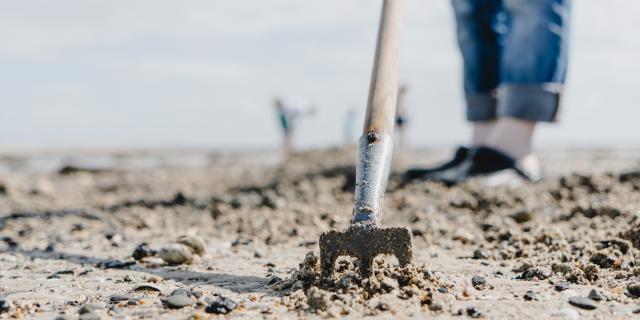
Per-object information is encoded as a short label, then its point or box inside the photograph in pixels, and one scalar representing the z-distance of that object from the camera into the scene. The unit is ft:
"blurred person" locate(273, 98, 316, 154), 41.84
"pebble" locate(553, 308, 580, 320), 2.38
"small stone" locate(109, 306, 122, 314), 2.50
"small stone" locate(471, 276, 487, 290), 2.68
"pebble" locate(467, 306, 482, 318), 2.41
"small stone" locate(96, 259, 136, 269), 3.19
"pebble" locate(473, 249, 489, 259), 3.18
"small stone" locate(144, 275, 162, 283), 2.89
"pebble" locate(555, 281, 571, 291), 2.65
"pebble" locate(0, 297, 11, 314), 2.54
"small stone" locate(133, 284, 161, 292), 2.73
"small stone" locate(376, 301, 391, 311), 2.42
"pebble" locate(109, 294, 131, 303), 2.62
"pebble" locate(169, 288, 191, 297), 2.61
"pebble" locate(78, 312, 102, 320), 2.40
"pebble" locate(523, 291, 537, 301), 2.55
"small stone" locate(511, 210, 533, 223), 3.90
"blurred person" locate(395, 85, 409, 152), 33.81
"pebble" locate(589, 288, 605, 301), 2.52
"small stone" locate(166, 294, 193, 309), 2.53
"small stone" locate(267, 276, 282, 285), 2.77
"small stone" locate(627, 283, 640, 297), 2.57
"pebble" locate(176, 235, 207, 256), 3.34
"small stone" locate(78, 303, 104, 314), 2.47
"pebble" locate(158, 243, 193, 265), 3.19
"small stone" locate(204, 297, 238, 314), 2.48
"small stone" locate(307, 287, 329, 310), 2.42
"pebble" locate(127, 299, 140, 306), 2.57
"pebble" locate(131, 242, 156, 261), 3.32
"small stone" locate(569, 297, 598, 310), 2.45
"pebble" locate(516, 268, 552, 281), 2.81
